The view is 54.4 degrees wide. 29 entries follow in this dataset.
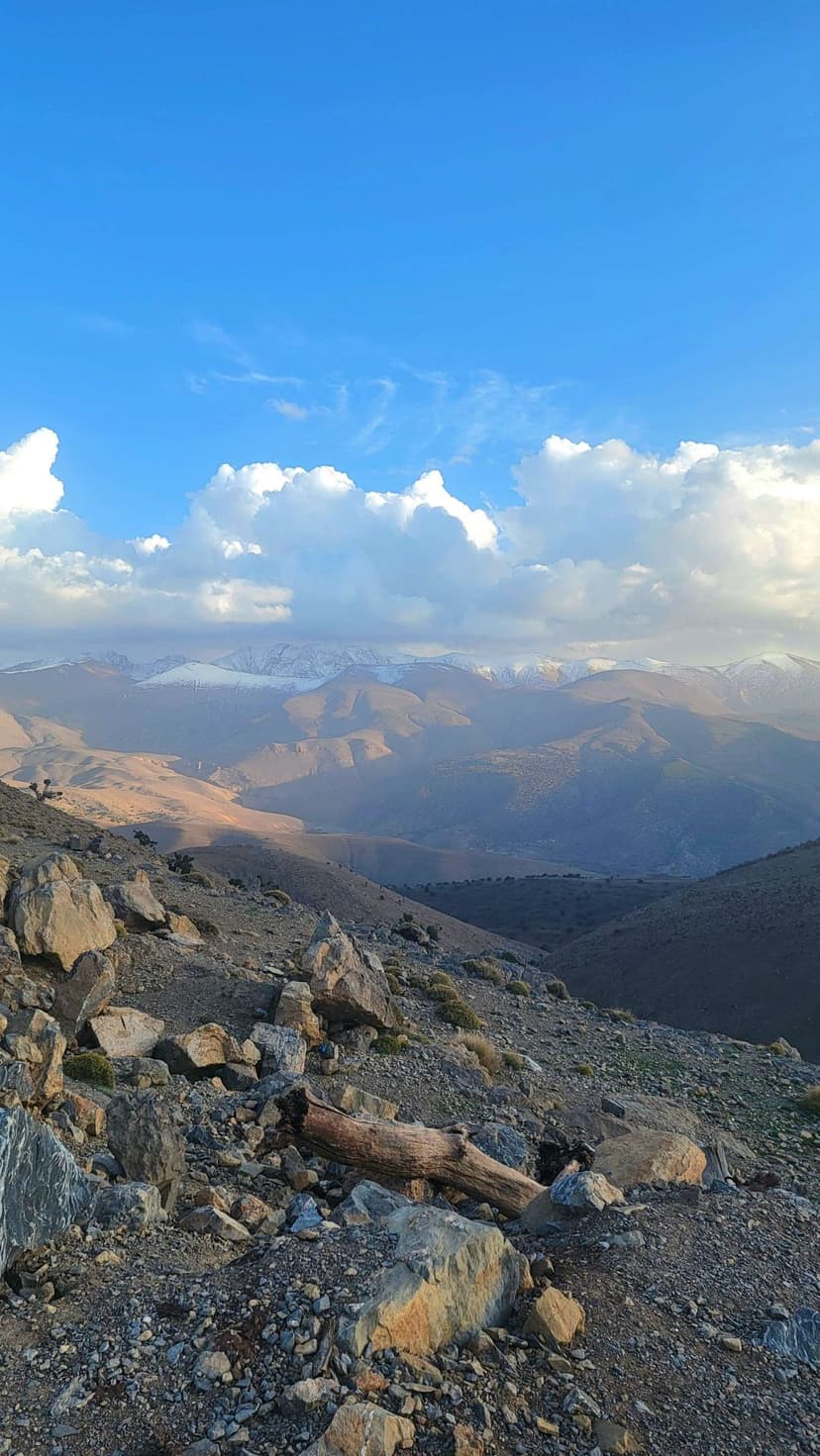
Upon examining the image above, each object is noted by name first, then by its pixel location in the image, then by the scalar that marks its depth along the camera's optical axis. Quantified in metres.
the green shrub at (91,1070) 14.22
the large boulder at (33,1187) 8.25
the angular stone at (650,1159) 12.98
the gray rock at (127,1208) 9.10
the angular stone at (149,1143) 10.38
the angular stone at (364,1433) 6.00
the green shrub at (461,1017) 25.39
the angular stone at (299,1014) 18.89
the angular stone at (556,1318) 7.49
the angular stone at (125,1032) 15.98
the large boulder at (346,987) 20.33
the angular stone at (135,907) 23.84
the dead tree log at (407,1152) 12.08
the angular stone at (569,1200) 10.68
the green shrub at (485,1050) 21.44
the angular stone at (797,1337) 8.12
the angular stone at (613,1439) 6.47
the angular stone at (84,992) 16.22
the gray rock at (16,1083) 11.07
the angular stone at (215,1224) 9.58
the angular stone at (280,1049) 16.45
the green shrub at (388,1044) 19.94
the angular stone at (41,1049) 11.97
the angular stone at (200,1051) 15.27
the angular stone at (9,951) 17.35
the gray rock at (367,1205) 10.08
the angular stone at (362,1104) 14.41
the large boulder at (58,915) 18.55
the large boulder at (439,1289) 7.04
